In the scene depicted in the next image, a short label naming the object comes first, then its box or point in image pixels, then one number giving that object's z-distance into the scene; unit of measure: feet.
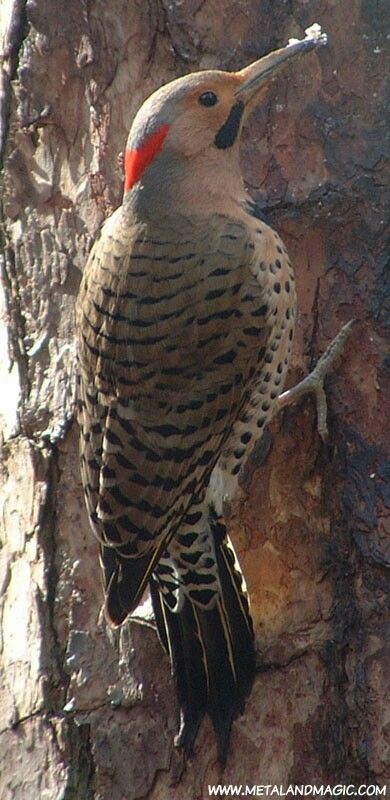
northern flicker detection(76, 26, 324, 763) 21.91
